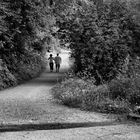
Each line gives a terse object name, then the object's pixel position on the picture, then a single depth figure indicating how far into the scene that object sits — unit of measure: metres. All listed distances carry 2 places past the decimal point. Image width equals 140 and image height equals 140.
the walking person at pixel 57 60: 26.63
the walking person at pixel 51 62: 27.73
